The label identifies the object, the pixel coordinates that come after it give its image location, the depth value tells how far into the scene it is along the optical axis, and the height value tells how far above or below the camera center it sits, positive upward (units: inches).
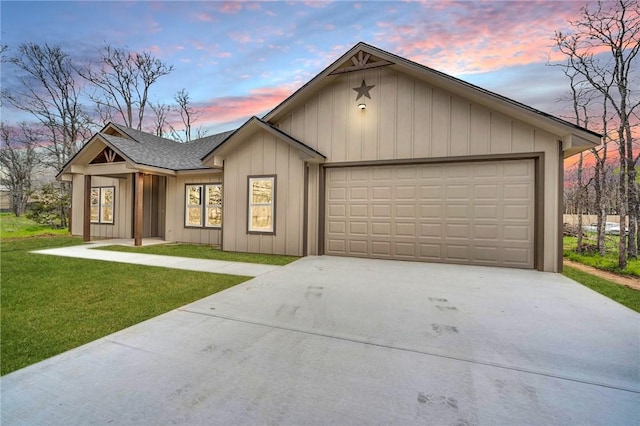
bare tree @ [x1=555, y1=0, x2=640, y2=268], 327.9 +186.8
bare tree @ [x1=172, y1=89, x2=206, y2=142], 991.0 +352.0
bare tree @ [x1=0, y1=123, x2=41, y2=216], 884.6 +162.3
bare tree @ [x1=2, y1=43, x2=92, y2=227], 764.6 +315.7
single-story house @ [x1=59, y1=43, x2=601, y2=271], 256.5 +47.0
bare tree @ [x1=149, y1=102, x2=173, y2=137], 980.6 +332.1
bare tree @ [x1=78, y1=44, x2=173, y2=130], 869.8 +414.1
